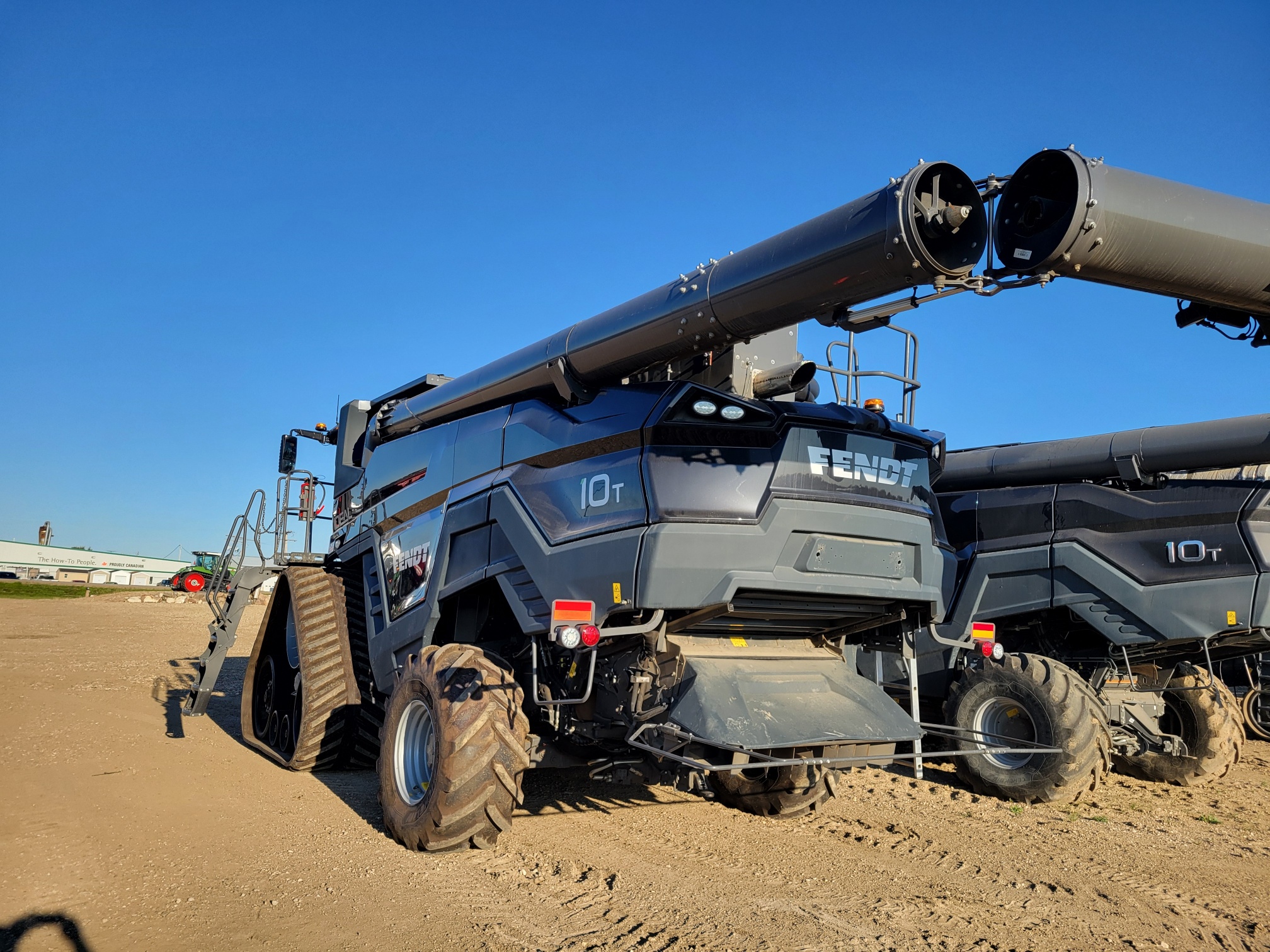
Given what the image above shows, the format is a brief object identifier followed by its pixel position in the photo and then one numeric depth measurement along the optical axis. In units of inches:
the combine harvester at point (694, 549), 166.7
